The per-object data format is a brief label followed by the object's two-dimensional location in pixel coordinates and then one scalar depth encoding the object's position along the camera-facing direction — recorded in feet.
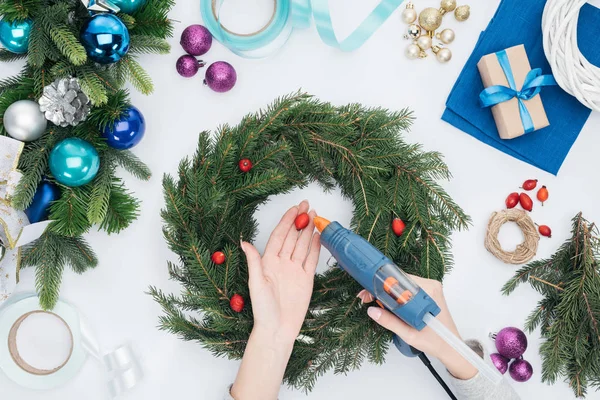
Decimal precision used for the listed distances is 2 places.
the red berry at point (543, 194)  4.50
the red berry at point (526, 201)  4.48
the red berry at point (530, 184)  4.50
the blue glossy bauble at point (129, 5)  3.62
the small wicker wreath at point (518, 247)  4.47
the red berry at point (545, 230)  4.52
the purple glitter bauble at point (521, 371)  4.38
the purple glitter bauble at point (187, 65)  4.28
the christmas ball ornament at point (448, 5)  4.47
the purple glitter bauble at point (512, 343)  4.33
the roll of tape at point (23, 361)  4.40
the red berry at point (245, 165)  3.85
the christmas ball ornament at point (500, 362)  4.40
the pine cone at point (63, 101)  3.48
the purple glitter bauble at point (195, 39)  4.24
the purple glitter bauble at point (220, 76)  4.21
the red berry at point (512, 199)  4.50
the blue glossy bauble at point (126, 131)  3.81
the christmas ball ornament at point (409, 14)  4.49
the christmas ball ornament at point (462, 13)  4.47
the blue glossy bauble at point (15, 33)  3.44
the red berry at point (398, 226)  4.00
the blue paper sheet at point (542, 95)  4.53
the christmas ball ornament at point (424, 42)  4.48
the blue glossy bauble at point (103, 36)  3.41
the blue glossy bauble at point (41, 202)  3.72
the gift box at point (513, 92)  4.35
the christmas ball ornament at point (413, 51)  4.48
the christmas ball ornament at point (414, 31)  4.47
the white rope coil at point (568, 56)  4.26
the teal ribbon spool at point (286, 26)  4.31
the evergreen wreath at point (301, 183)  3.81
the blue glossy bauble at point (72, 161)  3.50
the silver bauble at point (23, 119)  3.48
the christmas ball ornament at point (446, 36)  4.48
